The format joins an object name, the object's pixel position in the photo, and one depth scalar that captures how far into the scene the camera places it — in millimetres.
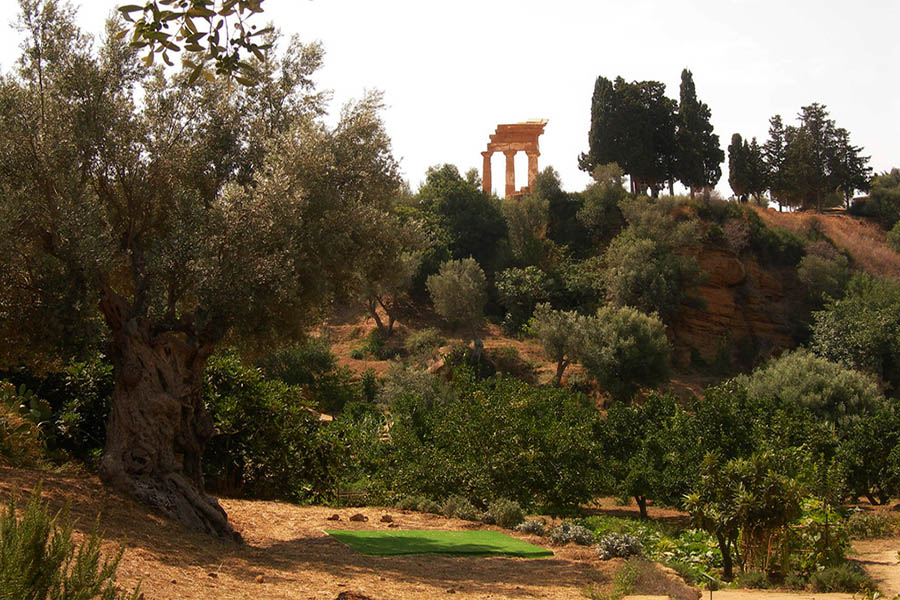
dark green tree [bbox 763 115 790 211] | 54250
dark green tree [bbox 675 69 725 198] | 49375
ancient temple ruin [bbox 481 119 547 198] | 54812
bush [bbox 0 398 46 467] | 10516
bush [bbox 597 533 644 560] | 10031
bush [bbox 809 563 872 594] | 8984
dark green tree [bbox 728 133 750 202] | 52500
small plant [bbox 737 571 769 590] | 9156
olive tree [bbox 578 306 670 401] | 35625
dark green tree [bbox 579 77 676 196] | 49781
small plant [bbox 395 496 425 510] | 13016
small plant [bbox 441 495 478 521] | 12500
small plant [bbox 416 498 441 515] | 12812
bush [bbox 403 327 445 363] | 38125
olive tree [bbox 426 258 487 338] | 40469
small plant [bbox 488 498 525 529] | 12062
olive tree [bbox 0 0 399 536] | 9562
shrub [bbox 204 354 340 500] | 13195
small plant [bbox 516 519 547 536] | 11617
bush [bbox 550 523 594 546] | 10922
